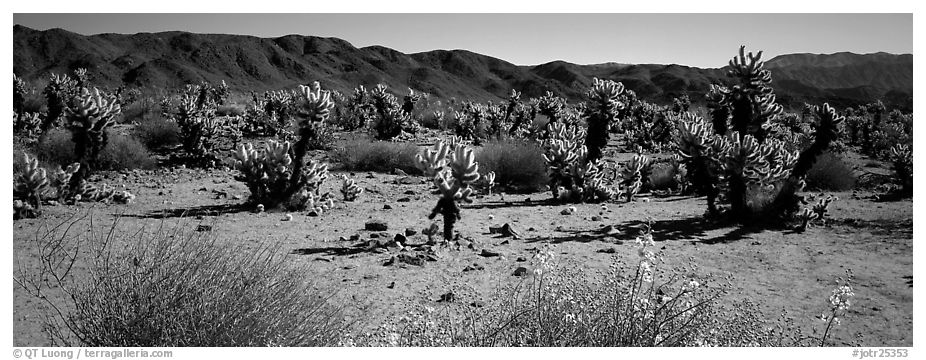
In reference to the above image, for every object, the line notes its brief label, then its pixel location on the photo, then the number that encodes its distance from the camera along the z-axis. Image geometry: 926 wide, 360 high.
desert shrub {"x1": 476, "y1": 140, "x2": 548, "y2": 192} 12.23
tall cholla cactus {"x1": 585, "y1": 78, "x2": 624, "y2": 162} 11.48
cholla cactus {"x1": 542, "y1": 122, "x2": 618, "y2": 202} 10.40
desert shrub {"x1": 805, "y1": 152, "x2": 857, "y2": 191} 11.75
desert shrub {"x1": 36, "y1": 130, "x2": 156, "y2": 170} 11.17
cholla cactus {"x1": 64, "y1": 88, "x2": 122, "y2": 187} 8.26
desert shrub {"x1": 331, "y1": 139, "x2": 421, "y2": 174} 13.05
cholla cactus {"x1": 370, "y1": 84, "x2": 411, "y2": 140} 17.32
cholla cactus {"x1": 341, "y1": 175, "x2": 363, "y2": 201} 9.85
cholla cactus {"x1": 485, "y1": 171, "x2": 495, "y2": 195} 10.41
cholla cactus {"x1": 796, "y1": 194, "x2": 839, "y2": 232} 7.89
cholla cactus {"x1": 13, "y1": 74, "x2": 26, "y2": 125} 14.03
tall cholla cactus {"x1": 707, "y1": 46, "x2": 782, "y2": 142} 9.41
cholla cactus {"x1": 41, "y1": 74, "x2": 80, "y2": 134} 14.50
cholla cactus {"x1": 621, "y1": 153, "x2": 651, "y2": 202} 10.79
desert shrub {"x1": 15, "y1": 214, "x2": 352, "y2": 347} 3.22
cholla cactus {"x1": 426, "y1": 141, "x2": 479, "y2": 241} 6.98
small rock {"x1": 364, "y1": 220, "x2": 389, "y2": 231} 7.59
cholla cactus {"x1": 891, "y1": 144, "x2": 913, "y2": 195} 10.30
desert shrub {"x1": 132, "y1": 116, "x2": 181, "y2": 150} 14.08
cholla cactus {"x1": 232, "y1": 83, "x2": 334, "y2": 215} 8.68
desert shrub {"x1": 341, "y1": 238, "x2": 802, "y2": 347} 3.37
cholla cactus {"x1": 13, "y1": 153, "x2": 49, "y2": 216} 7.26
